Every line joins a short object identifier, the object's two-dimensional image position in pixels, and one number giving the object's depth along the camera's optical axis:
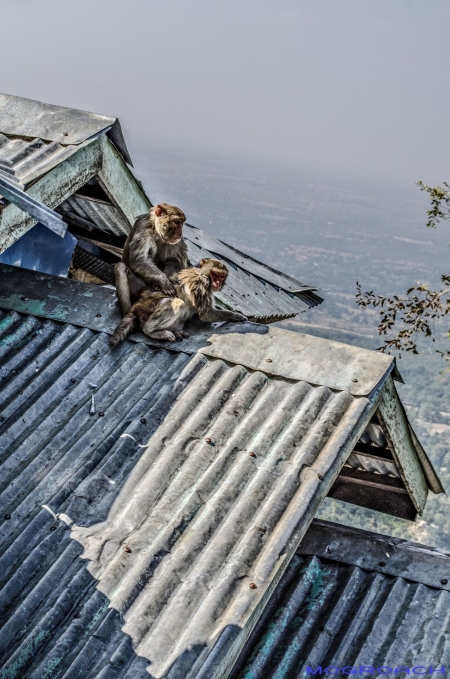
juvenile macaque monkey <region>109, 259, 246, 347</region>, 6.18
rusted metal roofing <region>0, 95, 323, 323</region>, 6.88
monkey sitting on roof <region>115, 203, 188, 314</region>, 6.68
